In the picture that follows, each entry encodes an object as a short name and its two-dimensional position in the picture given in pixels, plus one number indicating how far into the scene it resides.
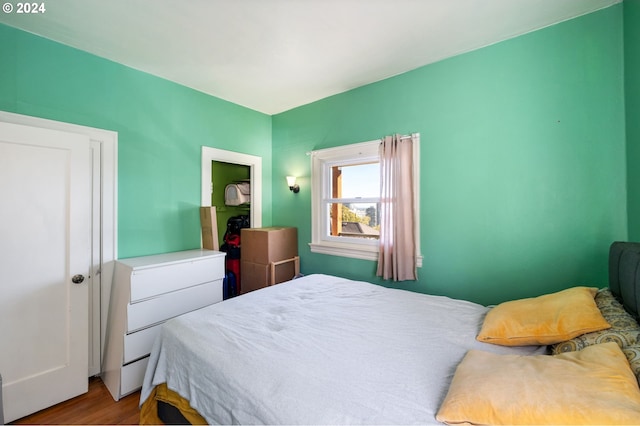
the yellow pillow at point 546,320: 1.18
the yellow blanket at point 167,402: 1.30
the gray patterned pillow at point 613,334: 1.04
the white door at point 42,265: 1.77
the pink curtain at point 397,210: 2.52
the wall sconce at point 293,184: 3.46
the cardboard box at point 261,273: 3.06
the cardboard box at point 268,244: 3.09
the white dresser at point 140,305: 2.03
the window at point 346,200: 2.93
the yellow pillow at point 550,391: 0.73
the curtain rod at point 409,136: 2.51
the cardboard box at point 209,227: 2.87
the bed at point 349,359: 0.91
